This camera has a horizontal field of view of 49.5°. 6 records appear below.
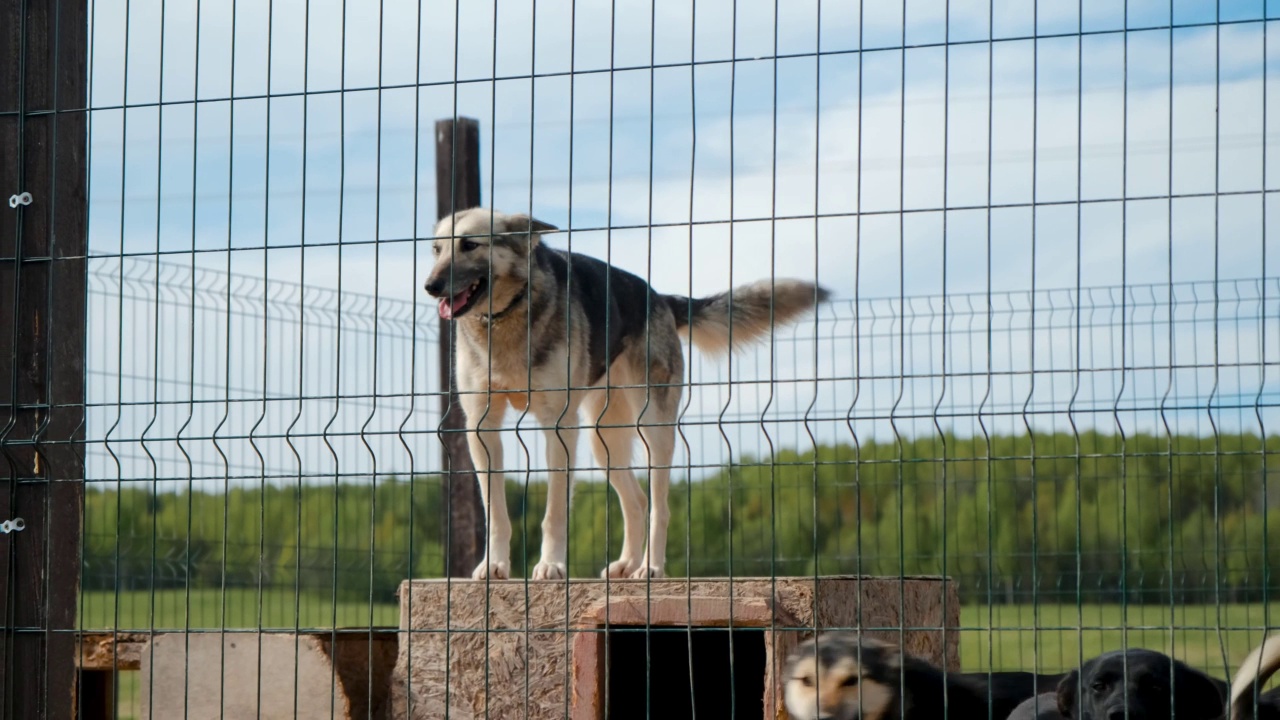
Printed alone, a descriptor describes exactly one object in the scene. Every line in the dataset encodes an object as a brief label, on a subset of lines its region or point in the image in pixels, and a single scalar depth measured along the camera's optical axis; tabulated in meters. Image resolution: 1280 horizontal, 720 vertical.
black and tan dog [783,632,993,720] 4.66
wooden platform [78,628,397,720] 5.59
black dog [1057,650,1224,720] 4.30
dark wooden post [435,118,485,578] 9.23
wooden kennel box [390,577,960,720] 5.24
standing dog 6.46
